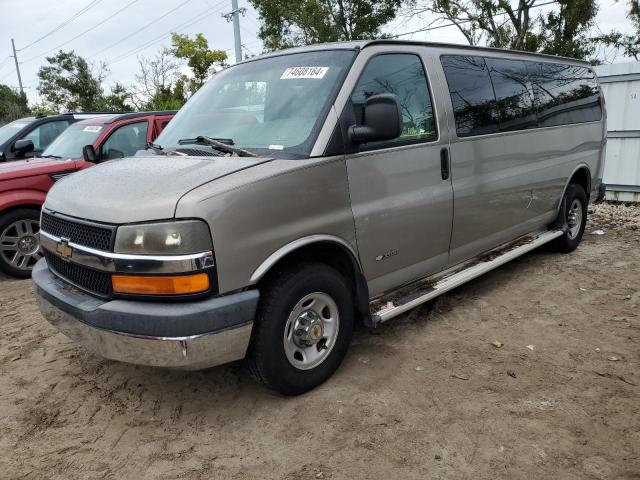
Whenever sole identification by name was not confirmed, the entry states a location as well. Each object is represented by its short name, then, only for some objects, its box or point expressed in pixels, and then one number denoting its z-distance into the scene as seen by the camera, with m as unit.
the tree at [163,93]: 29.71
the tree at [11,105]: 37.72
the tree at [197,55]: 32.75
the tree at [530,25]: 20.20
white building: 8.48
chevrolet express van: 2.54
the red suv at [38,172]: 5.66
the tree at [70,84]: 35.41
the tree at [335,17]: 21.83
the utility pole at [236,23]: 22.31
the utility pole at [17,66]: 51.95
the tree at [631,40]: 20.70
